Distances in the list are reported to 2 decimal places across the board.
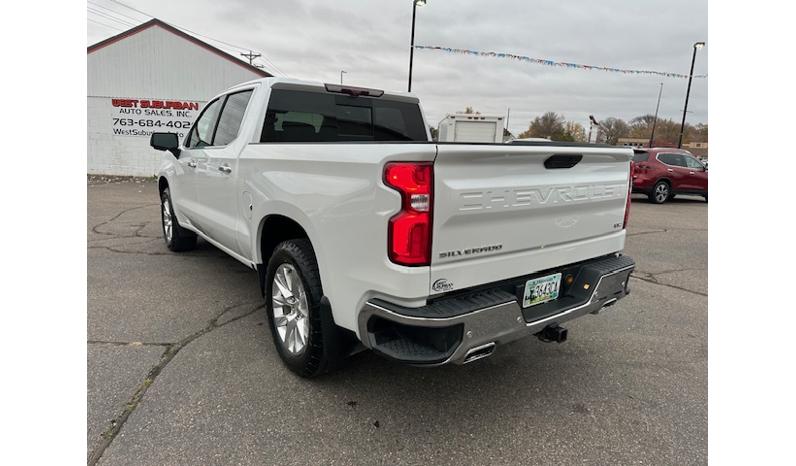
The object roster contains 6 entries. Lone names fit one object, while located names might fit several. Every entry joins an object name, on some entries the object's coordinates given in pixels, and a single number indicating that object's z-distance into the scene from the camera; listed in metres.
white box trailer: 11.55
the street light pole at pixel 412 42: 15.19
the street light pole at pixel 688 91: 22.57
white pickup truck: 2.11
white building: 17.27
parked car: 14.35
